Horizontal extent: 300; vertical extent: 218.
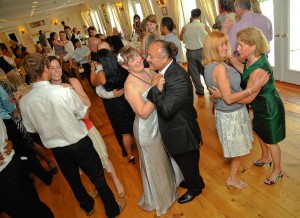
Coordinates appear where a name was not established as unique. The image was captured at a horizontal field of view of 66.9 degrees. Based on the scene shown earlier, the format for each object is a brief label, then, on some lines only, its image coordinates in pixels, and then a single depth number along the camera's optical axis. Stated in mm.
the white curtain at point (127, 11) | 12098
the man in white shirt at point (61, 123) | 1650
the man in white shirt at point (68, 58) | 6496
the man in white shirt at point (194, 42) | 4238
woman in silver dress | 1807
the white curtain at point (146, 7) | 9200
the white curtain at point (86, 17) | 19489
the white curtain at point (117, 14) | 13366
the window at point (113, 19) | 14680
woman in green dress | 1785
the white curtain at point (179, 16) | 7328
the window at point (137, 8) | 11659
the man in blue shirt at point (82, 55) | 6041
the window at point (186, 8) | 7238
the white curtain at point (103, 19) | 16203
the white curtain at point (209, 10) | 5984
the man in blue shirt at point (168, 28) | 3854
